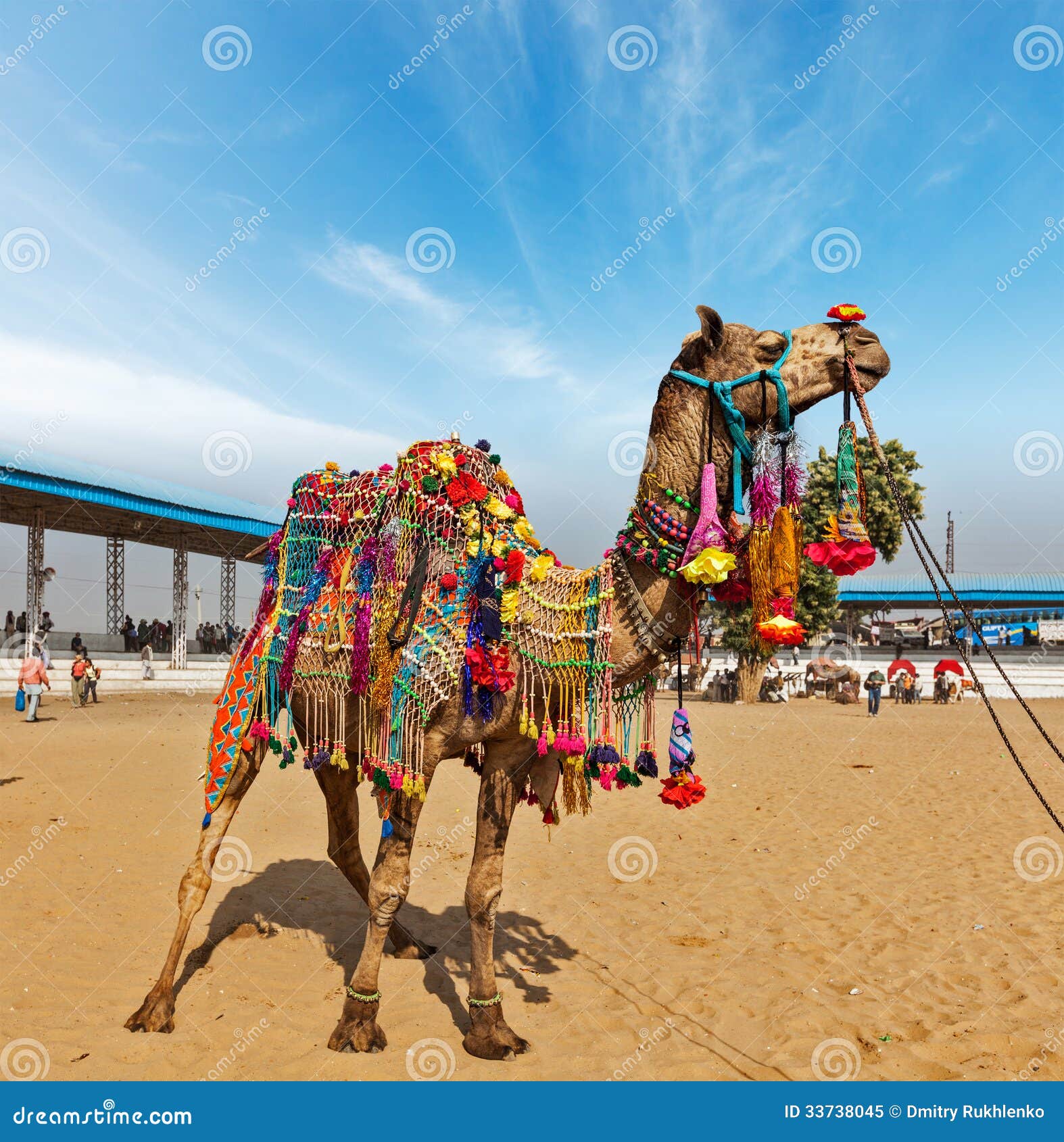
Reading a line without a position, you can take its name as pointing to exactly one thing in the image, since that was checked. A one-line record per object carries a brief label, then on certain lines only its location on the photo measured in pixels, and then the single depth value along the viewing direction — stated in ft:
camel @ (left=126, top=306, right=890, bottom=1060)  12.01
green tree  86.02
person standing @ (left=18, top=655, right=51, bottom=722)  52.01
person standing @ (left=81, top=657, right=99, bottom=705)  64.15
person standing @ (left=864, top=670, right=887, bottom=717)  84.17
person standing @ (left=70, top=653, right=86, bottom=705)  62.75
